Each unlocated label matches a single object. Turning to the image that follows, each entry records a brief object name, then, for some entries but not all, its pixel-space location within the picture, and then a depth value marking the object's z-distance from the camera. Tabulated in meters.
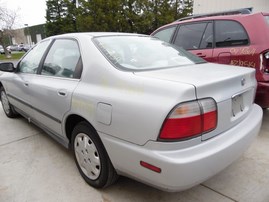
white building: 13.61
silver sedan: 1.75
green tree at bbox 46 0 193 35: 19.39
